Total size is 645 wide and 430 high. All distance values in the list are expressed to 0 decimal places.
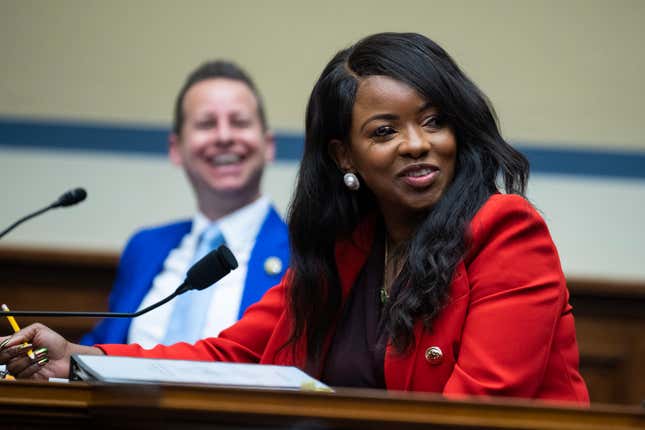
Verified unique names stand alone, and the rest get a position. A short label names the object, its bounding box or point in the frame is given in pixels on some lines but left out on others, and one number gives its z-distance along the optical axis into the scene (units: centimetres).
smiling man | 693
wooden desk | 290
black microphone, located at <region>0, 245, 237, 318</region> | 423
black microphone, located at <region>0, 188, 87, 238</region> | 524
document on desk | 320
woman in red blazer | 418
